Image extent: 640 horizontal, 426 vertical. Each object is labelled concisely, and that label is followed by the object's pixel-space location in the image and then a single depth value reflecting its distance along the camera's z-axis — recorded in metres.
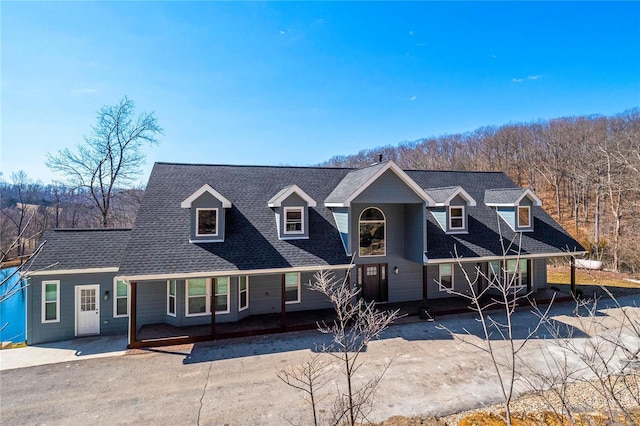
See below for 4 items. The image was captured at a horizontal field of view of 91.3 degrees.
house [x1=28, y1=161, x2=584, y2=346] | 12.01
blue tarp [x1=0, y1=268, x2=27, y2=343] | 16.45
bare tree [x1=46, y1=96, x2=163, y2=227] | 25.62
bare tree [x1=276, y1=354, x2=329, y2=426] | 8.20
